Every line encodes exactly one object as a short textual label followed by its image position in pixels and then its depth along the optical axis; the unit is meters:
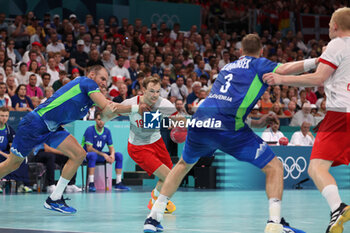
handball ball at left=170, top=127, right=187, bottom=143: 12.65
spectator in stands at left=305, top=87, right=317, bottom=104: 22.35
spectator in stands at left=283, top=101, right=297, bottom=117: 19.58
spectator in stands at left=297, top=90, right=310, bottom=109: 20.97
